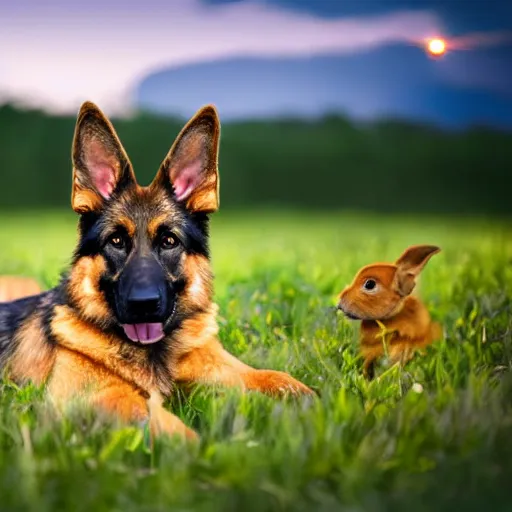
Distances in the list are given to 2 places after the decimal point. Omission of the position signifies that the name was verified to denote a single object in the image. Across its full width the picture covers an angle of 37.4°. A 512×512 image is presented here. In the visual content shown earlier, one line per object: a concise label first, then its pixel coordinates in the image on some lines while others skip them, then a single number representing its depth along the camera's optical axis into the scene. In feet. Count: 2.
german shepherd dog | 10.25
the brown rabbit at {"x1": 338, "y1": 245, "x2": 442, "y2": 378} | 12.17
